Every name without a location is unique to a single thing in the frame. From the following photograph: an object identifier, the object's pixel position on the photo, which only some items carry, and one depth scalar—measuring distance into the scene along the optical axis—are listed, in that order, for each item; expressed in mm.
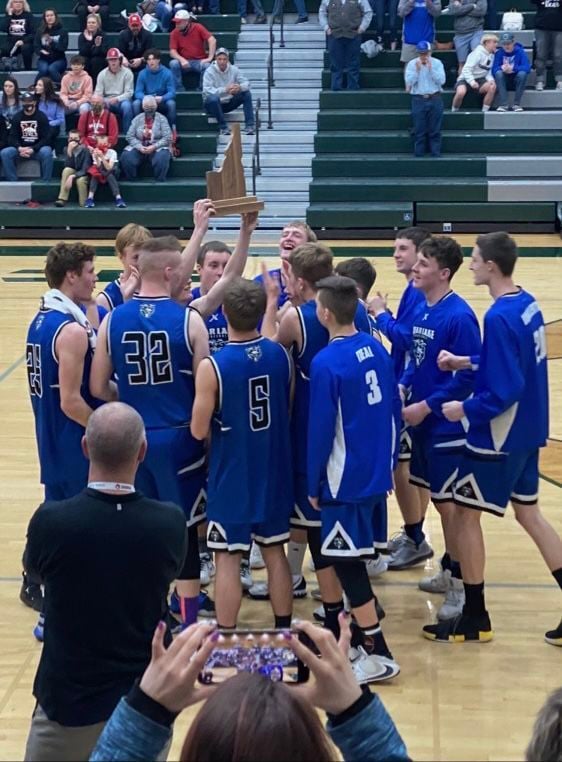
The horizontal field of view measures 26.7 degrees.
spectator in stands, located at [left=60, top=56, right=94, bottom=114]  19391
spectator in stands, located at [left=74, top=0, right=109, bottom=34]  20859
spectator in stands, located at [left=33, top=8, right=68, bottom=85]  20234
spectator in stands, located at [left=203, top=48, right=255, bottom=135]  19562
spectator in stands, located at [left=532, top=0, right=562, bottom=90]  19406
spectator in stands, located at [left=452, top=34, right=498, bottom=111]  19531
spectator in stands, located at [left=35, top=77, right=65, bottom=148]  19156
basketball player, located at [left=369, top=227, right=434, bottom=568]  5836
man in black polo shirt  3297
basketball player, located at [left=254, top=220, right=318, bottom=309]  6176
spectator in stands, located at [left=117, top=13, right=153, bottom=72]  20219
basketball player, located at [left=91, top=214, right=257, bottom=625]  5219
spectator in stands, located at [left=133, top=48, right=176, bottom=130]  19297
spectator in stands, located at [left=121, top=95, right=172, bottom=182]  18750
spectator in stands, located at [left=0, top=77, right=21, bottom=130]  19016
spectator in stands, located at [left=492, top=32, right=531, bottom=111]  19484
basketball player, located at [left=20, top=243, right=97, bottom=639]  5297
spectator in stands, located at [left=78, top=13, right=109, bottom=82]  20031
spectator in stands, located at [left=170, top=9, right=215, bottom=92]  20234
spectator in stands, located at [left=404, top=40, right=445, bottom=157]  18719
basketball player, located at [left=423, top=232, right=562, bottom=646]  5176
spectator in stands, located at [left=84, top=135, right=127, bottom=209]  18406
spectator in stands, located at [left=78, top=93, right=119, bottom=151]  18562
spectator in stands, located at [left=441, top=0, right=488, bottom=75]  20062
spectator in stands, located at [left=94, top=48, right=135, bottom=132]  19203
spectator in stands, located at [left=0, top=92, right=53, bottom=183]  18875
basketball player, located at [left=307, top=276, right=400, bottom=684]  4938
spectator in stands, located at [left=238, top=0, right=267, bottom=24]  21906
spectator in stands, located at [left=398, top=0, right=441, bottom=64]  19719
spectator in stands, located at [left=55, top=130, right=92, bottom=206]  18406
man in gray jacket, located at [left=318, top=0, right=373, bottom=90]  19391
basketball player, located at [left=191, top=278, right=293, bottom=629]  5082
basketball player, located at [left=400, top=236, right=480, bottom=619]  5531
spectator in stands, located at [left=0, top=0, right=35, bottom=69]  20625
